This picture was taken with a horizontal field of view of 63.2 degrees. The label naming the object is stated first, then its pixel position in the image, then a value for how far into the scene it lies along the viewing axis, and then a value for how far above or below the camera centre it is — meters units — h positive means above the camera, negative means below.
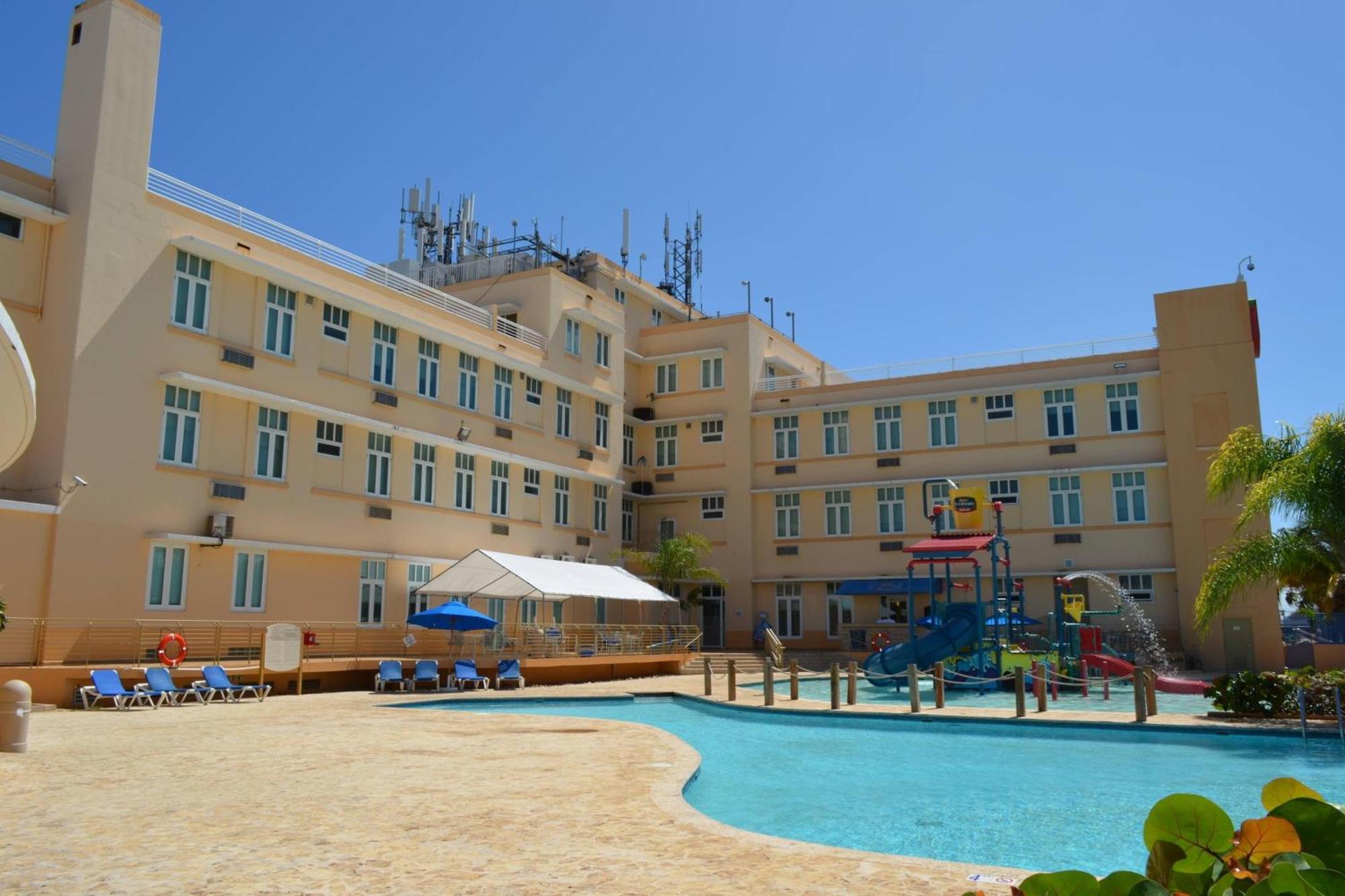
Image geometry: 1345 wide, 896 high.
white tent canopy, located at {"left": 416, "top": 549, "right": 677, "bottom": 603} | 28.31 +1.33
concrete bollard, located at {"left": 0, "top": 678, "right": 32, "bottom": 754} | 11.87 -0.93
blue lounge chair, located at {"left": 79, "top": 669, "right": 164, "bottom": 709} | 19.25 -1.09
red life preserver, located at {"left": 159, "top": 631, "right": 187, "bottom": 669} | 20.95 -0.35
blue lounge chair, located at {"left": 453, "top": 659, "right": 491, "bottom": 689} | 25.16 -0.98
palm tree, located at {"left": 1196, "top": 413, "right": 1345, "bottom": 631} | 16.91 +1.91
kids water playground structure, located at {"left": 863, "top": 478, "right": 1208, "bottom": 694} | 26.30 -0.19
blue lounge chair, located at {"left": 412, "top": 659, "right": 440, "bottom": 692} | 24.75 -0.94
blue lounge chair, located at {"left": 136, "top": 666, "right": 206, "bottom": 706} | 20.03 -1.01
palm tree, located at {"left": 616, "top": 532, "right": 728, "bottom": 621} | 37.34 +2.42
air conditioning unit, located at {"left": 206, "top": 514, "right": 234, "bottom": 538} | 24.19 +2.29
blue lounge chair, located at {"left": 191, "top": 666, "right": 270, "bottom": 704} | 20.88 -1.06
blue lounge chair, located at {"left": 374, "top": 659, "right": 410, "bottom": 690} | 24.31 -0.97
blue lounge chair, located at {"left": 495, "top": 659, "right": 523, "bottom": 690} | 26.38 -0.99
